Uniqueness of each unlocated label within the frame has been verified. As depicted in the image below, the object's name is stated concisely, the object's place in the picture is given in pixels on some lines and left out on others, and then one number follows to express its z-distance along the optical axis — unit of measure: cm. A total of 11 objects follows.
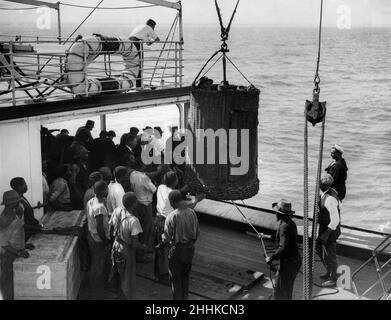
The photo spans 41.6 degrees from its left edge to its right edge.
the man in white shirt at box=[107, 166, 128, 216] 698
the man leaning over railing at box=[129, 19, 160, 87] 1037
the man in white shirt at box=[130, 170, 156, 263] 754
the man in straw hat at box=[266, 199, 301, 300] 616
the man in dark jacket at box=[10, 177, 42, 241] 642
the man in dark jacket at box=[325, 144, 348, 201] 848
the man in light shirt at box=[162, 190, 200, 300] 623
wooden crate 600
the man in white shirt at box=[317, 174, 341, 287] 731
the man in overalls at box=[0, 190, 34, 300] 605
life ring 893
